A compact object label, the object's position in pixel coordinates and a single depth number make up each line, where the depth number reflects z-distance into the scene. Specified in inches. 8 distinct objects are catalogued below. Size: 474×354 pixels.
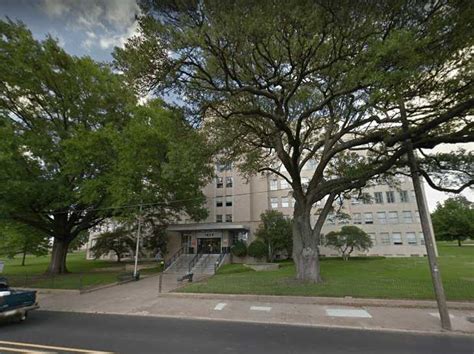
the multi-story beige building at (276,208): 1221.1
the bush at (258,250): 1072.8
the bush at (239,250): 1117.1
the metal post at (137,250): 709.1
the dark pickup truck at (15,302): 302.2
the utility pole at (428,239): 280.2
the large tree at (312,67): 309.4
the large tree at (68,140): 618.5
